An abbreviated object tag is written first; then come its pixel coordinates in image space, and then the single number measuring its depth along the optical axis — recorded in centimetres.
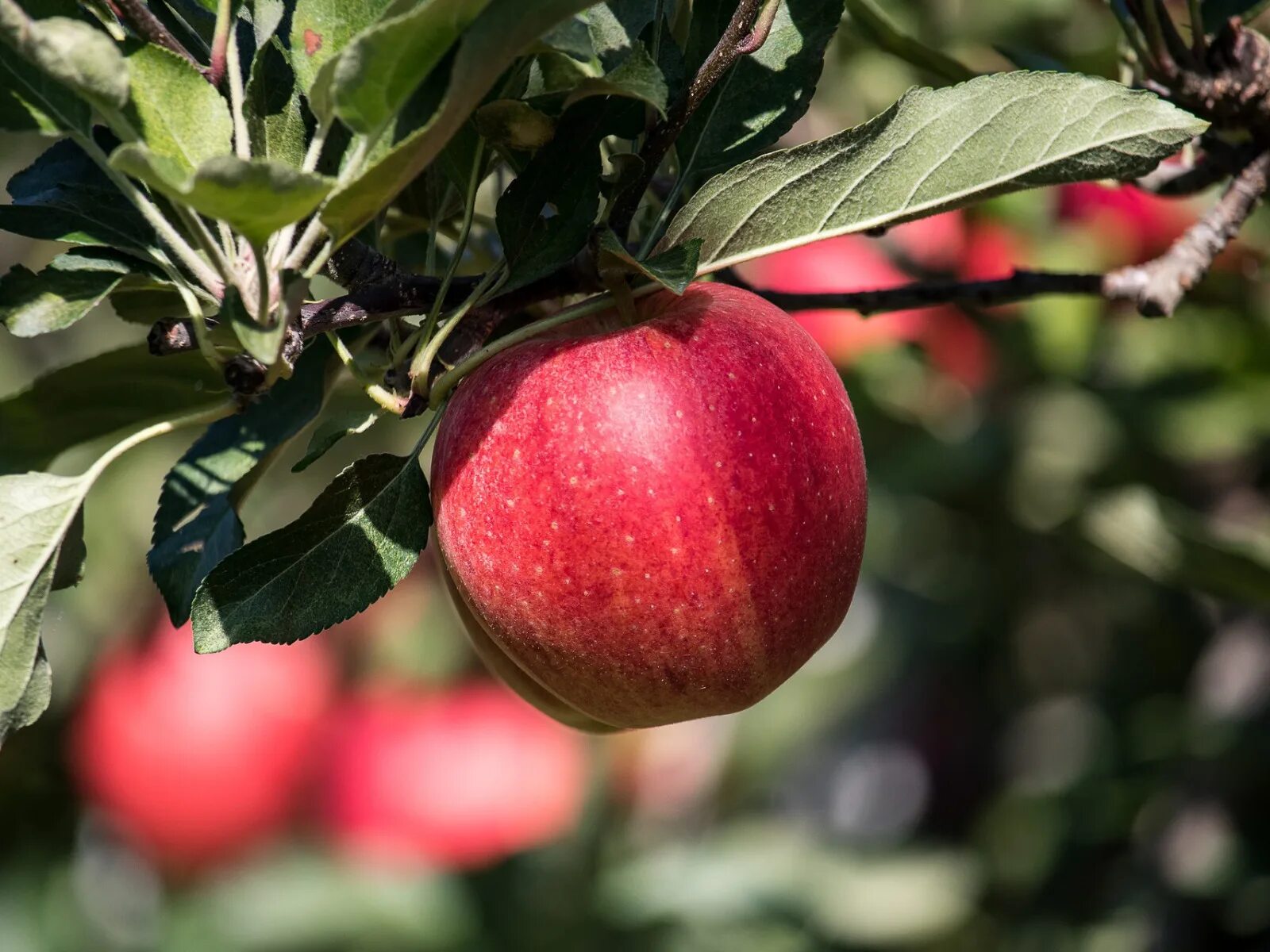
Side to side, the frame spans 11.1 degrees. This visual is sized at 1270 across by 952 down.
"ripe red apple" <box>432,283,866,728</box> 106
